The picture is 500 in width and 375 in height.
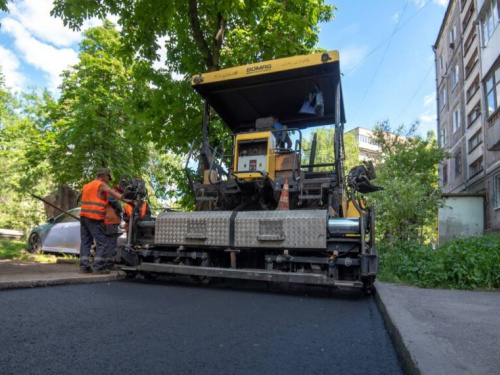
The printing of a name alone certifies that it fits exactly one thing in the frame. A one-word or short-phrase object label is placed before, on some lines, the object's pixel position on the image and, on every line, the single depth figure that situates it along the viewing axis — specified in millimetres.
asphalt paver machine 4824
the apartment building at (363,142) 65125
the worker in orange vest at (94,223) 6254
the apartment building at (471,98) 16116
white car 9531
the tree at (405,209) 11875
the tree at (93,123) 13688
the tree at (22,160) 15500
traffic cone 5410
